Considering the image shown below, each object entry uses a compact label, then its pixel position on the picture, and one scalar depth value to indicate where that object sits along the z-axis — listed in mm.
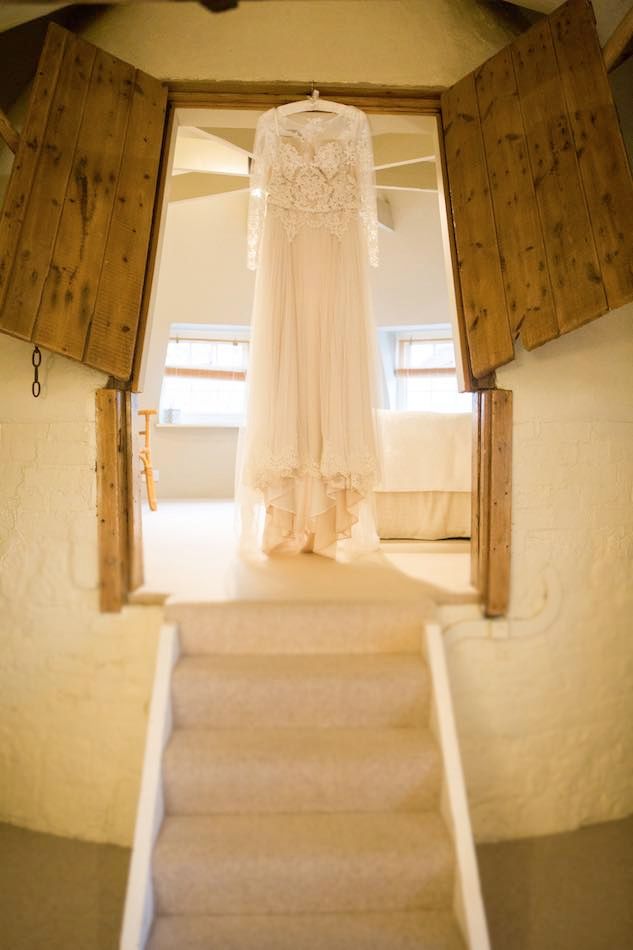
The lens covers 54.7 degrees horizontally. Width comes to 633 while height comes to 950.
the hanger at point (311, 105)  2359
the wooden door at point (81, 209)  2010
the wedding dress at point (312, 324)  2643
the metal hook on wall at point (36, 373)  2186
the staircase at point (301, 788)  1623
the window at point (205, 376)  6254
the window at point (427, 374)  6438
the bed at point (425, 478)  3350
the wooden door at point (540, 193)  1993
